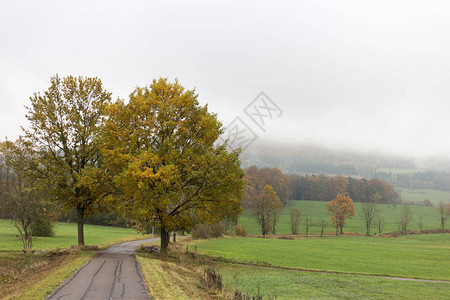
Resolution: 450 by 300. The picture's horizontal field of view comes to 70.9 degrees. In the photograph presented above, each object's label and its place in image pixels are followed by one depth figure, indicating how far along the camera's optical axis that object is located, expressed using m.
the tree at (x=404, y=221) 96.84
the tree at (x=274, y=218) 86.56
